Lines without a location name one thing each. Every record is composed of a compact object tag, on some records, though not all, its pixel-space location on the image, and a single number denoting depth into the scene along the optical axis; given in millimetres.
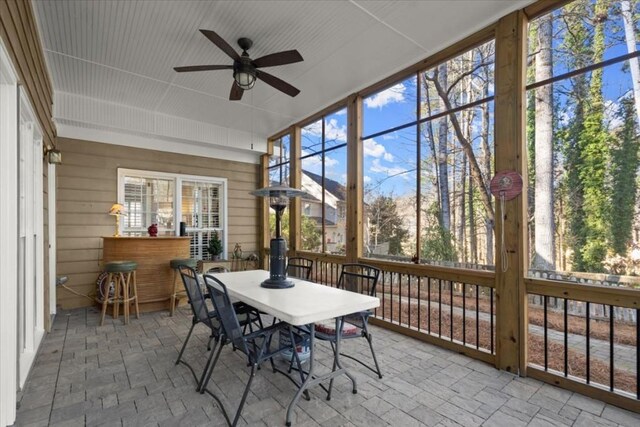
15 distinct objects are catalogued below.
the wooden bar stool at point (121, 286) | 4133
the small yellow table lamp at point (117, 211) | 4918
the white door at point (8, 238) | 1946
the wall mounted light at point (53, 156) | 3829
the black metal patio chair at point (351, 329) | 2535
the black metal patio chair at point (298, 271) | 4941
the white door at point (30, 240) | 2641
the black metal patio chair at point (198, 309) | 2617
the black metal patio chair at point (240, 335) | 2131
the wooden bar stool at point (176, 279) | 4598
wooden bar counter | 4516
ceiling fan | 2698
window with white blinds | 5488
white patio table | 2049
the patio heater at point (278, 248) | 2863
